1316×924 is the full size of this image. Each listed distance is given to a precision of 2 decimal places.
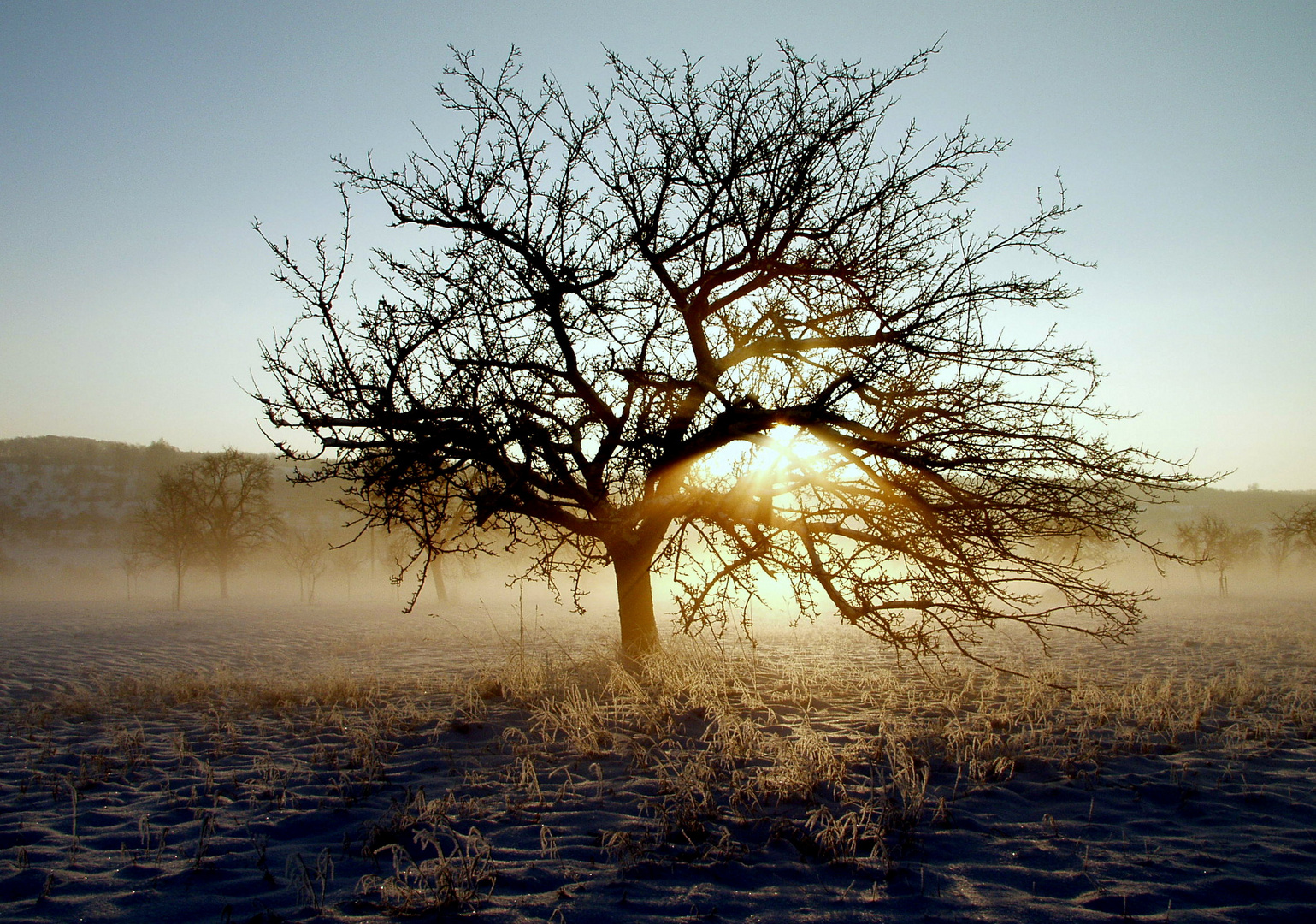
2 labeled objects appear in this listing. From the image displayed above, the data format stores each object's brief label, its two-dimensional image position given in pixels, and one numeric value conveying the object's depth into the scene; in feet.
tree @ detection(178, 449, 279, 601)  104.06
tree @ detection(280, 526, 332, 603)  133.90
